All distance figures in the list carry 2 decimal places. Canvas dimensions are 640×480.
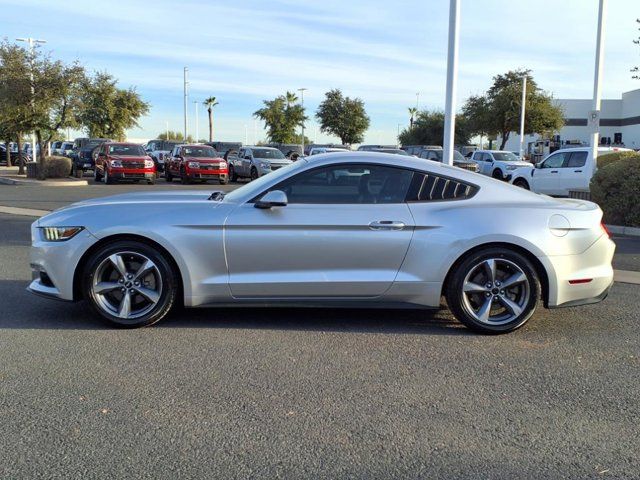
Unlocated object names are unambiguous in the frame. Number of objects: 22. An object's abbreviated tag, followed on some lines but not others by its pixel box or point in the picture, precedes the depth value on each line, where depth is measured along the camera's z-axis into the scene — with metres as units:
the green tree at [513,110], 46.66
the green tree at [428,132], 64.79
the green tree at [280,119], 63.47
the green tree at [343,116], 61.03
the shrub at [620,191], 11.88
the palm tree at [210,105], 77.00
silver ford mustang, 5.19
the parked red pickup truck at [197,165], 25.67
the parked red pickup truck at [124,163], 24.22
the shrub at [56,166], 25.67
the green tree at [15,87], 24.22
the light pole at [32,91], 24.59
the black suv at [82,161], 29.91
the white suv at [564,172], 17.00
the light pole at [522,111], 39.38
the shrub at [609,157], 16.19
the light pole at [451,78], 12.17
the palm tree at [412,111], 85.94
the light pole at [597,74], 15.71
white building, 71.75
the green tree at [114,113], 36.48
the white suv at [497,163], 26.34
